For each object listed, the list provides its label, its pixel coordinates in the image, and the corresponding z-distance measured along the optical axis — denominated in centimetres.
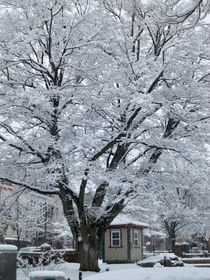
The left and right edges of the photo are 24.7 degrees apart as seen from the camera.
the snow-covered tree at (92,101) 1997
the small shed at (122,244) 3659
